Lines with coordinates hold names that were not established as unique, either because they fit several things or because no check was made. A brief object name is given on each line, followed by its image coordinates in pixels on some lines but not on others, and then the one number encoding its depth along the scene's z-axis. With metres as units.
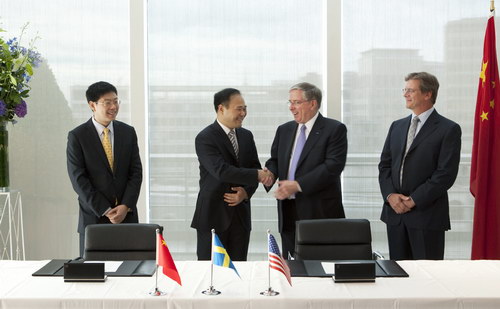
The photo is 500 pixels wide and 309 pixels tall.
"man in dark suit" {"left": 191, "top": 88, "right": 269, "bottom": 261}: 4.83
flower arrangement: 5.10
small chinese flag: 2.84
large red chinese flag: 5.16
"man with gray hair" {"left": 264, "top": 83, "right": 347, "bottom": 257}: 4.79
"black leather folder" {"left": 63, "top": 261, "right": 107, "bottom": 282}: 3.05
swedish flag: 2.94
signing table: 2.75
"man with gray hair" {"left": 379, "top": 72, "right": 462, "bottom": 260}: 4.67
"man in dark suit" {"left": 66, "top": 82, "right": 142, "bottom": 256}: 4.67
